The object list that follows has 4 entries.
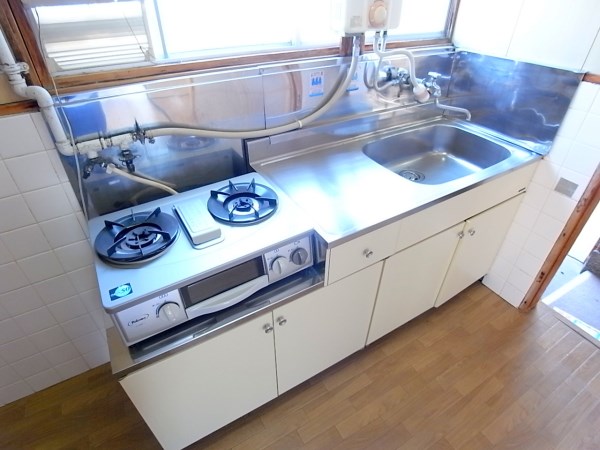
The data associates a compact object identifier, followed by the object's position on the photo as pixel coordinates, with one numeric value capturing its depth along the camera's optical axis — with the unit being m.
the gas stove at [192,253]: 0.84
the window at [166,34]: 0.94
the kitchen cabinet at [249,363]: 0.96
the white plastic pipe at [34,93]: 0.84
